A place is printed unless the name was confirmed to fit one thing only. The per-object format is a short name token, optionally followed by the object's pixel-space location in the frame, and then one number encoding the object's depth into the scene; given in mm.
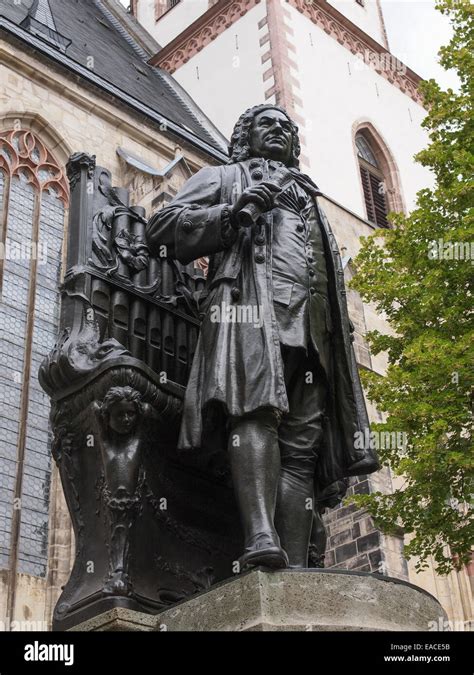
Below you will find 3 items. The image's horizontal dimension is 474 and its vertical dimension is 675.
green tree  8570
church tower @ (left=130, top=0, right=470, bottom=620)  18609
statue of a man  3467
